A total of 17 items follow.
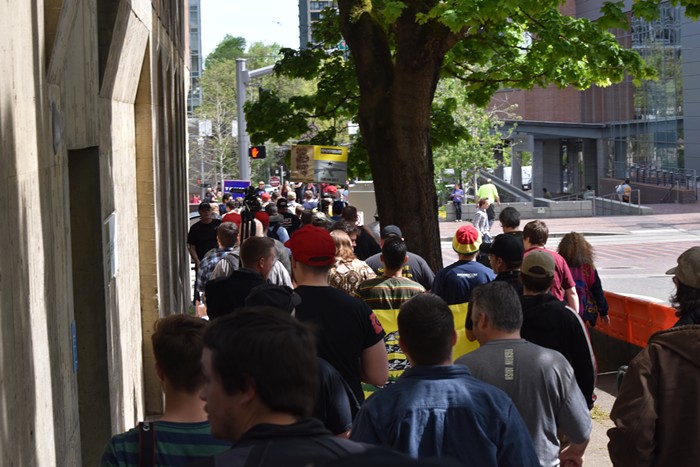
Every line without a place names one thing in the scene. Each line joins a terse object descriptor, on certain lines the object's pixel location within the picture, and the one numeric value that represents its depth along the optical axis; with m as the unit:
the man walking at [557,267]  8.66
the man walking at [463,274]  8.64
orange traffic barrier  11.73
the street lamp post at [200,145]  74.04
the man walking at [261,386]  2.46
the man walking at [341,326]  5.62
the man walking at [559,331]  6.21
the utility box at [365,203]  31.02
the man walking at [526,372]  4.96
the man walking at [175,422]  3.52
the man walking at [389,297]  7.04
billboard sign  18.86
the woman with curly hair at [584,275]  9.83
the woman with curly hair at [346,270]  7.97
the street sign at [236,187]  30.73
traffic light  29.86
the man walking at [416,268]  10.01
